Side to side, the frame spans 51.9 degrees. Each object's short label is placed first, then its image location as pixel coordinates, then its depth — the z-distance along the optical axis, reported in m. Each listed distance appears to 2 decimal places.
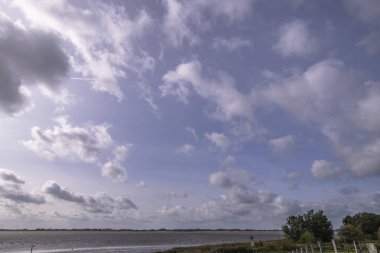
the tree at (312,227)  83.44
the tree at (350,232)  89.94
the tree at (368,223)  101.74
